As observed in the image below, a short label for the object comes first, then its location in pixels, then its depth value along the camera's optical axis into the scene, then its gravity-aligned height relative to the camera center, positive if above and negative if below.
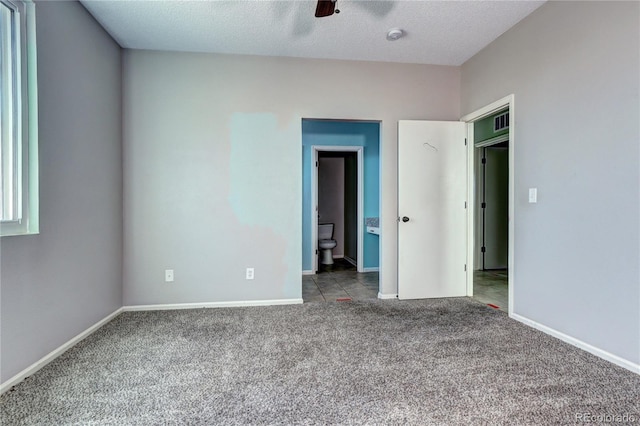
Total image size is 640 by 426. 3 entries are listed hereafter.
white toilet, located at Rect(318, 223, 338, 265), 5.74 -0.61
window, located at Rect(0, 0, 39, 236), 1.85 +0.54
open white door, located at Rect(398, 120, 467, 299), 3.51 +0.00
